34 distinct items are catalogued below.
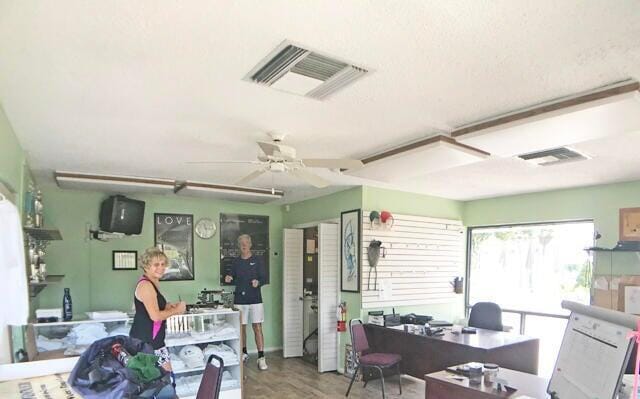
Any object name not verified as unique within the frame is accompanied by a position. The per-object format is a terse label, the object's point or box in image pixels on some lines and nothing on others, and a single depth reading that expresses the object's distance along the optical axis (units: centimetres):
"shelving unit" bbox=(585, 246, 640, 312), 469
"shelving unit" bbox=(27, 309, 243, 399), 422
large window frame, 563
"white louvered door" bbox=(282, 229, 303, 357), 654
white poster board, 149
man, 607
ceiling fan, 323
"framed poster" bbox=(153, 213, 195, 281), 620
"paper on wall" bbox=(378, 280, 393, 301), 562
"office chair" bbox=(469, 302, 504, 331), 516
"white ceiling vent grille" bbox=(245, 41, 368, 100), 207
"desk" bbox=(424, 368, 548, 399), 267
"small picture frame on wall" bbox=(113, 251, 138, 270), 591
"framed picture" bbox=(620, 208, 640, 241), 465
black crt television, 562
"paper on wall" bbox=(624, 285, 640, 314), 452
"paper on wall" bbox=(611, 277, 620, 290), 479
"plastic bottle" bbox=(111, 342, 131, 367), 244
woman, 334
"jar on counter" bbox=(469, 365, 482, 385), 288
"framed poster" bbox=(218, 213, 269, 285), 671
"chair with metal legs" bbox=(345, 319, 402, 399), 469
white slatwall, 559
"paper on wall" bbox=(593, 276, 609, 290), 492
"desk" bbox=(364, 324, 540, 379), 418
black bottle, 442
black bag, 219
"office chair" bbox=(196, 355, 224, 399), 247
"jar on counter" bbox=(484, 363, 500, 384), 287
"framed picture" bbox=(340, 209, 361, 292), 557
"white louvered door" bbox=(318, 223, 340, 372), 574
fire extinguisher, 566
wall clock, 650
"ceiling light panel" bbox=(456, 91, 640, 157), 248
